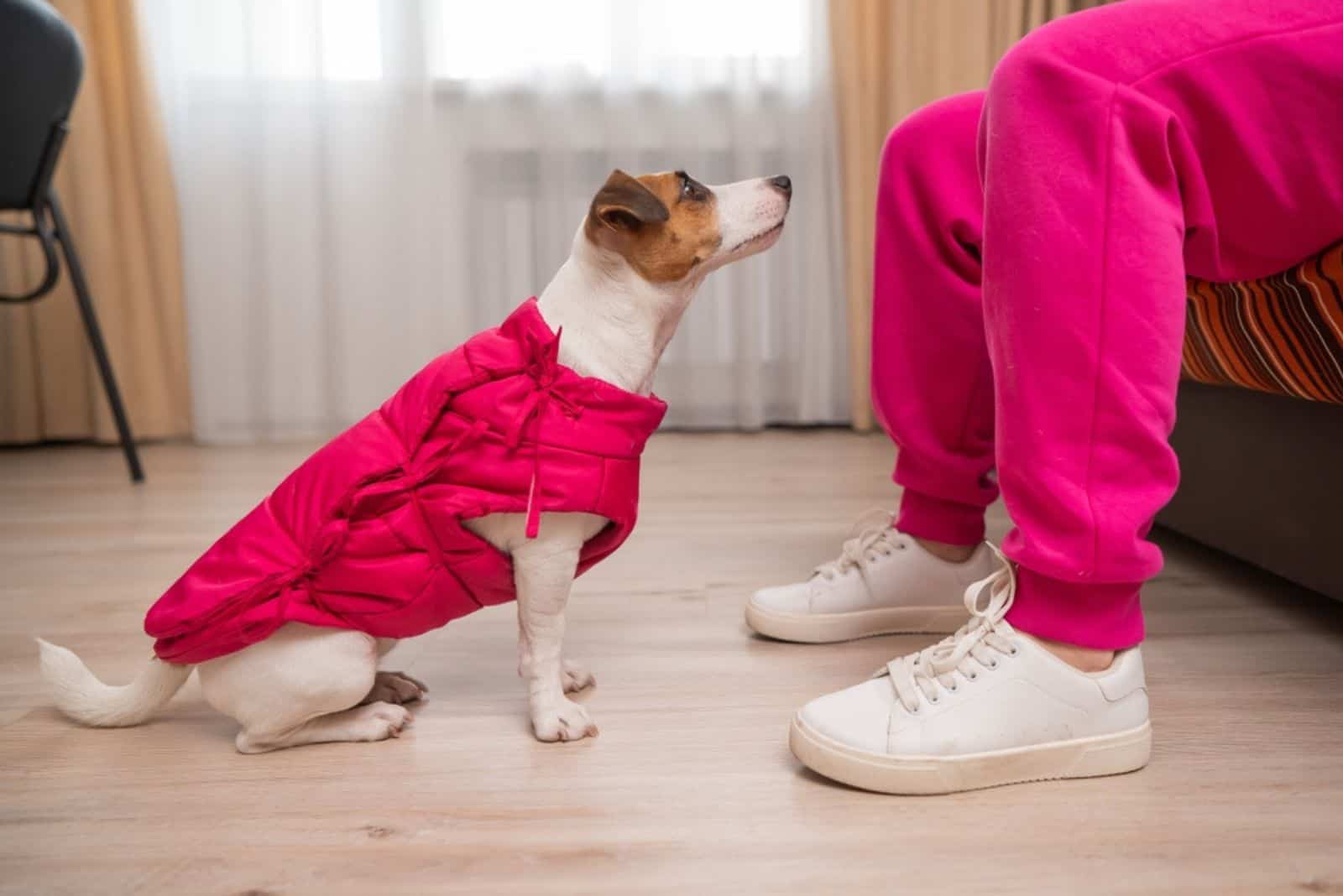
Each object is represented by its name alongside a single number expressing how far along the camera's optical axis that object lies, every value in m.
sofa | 1.14
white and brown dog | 0.98
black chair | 2.20
